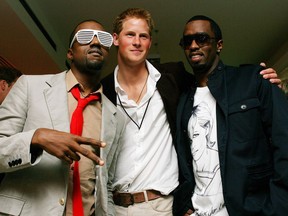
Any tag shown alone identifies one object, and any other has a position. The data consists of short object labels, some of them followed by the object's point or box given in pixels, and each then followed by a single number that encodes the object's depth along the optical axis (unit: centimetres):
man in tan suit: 120
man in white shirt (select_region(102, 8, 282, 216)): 174
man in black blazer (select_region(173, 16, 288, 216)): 147
